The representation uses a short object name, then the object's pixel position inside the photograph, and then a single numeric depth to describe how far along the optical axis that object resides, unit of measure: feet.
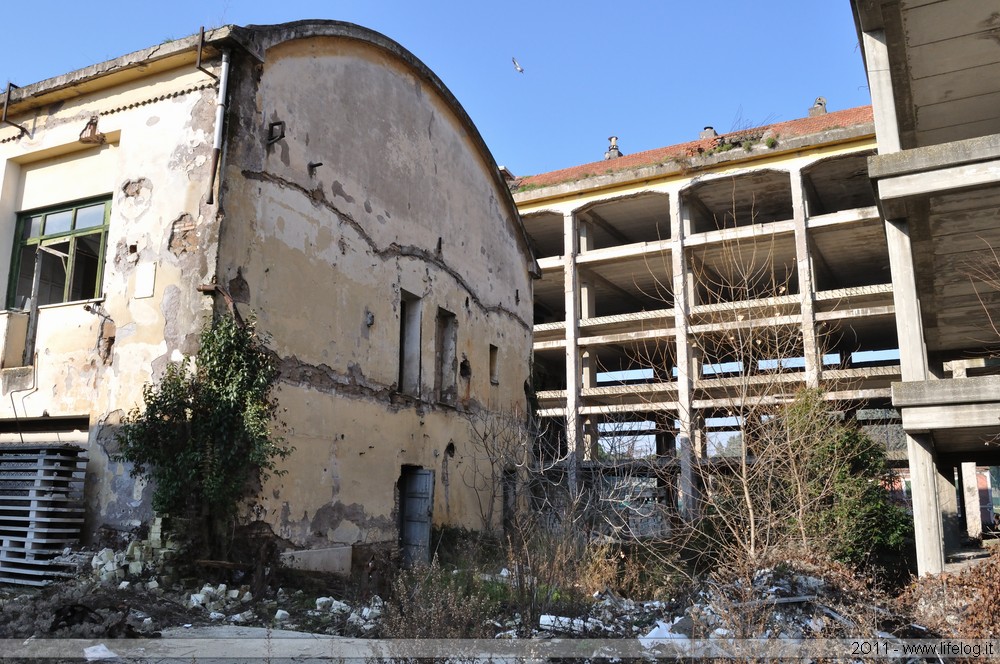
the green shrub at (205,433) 29.76
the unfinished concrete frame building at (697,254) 81.82
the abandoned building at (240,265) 32.22
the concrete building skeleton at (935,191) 24.98
